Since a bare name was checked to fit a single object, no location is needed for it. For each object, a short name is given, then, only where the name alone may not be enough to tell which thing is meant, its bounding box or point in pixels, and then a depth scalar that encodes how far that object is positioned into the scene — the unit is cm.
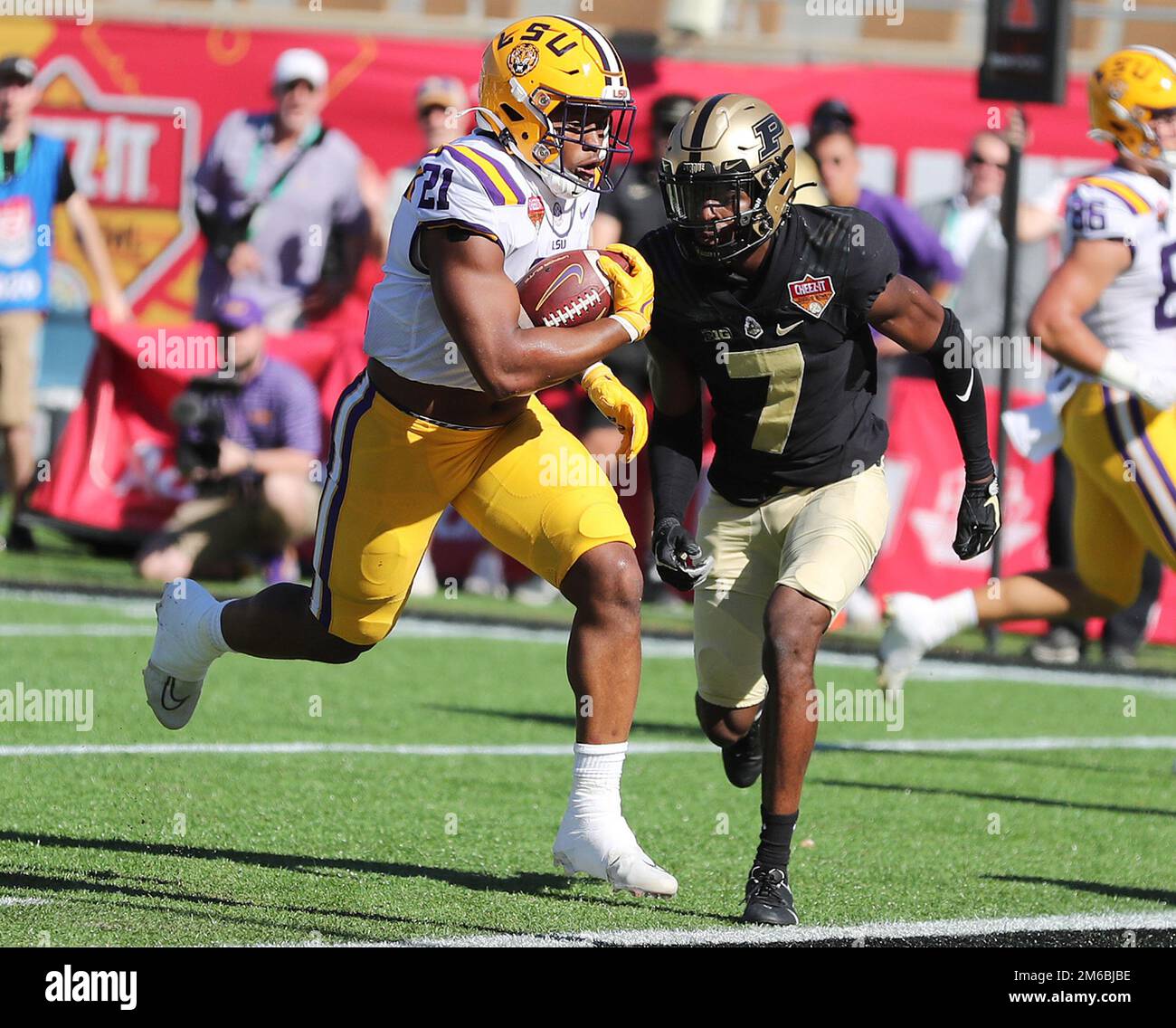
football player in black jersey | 483
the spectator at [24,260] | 1127
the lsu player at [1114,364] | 686
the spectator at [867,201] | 1013
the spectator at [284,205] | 1169
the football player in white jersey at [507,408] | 463
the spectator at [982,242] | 1140
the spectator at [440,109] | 1115
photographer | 1047
